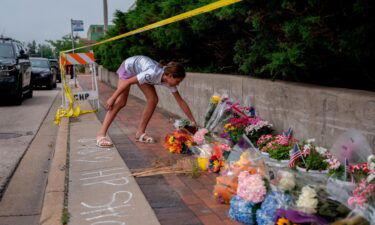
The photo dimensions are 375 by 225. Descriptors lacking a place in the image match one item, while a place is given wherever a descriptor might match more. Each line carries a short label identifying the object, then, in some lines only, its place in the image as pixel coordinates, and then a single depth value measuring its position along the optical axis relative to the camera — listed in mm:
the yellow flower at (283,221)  2971
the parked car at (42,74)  21625
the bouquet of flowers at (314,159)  3553
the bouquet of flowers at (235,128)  5223
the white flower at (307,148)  3760
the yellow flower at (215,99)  5965
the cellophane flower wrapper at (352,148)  3318
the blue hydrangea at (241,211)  3348
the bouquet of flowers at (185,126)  6133
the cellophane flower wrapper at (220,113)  5703
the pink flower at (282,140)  4258
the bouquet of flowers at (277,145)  4094
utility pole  26853
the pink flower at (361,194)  2695
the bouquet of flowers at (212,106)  5973
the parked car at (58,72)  32569
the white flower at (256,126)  5118
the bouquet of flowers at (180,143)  5766
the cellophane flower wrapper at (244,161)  3561
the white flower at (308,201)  2865
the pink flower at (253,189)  3283
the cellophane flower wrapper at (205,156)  4848
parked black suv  12883
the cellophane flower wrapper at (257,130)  5090
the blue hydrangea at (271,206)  3066
